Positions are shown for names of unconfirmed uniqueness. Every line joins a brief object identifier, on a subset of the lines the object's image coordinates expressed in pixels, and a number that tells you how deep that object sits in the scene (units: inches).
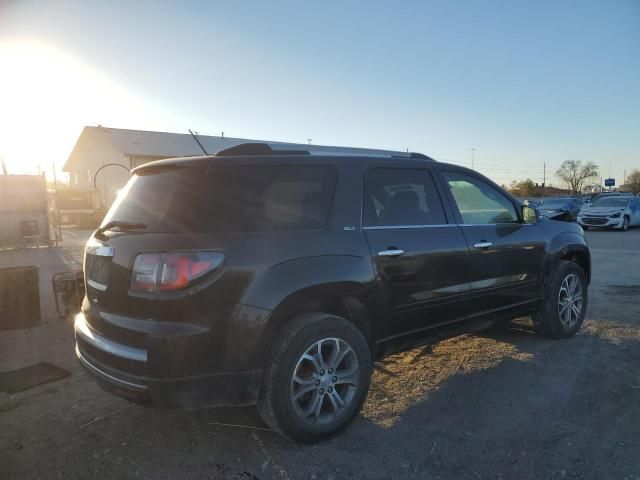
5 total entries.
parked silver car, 775.7
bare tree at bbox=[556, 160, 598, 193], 3501.5
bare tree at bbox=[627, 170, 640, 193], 3234.3
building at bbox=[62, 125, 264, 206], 1059.9
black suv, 102.6
